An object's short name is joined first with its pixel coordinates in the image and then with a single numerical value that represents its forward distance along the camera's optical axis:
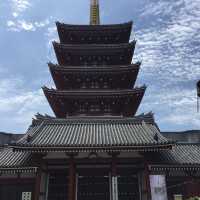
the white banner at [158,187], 16.86
